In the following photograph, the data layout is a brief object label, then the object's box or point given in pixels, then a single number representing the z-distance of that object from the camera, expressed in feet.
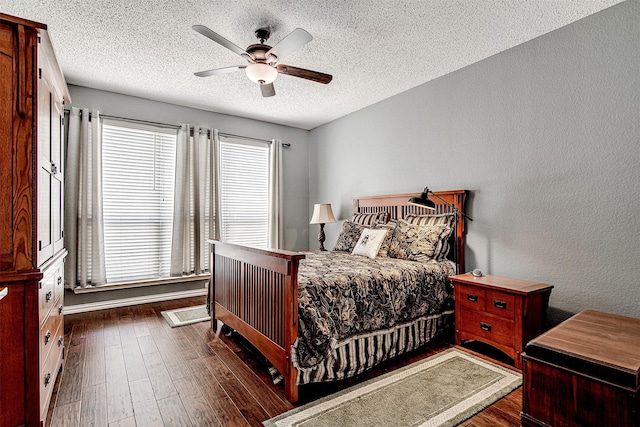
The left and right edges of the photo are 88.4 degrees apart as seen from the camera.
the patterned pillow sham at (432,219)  10.87
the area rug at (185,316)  11.31
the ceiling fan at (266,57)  7.40
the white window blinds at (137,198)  13.23
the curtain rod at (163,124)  13.19
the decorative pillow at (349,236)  12.82
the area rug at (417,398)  5.95
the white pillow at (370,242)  11.26
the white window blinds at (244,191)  15.93
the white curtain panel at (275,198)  17.11
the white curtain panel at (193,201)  14.33
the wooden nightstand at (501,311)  7.87
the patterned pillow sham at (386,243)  11.44
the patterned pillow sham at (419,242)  10.39
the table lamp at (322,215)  15.53
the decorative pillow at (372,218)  13.28
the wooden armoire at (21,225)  5.08
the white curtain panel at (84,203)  12.19
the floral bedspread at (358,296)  6.75
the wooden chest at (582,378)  4.66
